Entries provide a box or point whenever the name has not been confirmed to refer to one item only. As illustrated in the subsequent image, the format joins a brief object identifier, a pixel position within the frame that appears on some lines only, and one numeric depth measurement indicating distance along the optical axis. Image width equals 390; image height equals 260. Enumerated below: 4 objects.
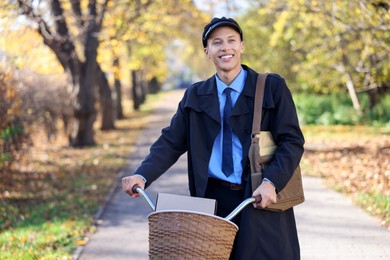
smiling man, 3.51
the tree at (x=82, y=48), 17.95
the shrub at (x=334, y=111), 23.64
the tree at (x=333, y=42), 13.01
